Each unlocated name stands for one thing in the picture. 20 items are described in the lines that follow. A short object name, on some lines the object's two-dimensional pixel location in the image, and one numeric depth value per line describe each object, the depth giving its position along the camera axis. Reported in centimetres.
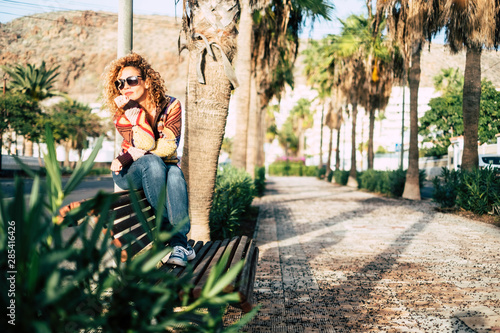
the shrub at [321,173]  4617
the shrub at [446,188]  1202
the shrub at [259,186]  1914
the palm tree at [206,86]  455
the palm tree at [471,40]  1145
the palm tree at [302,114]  8756
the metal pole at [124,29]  487
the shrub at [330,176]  3909
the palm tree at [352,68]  2605
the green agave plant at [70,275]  112
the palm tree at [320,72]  3006
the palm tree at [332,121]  3398
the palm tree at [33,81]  3934
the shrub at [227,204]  675
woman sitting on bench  289
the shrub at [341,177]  3054
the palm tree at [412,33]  1343
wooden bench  186
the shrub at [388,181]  1858
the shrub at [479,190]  1000
